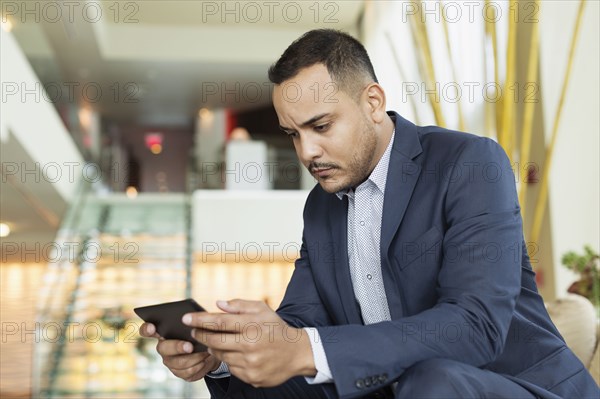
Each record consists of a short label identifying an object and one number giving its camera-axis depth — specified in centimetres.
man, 130
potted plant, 346
